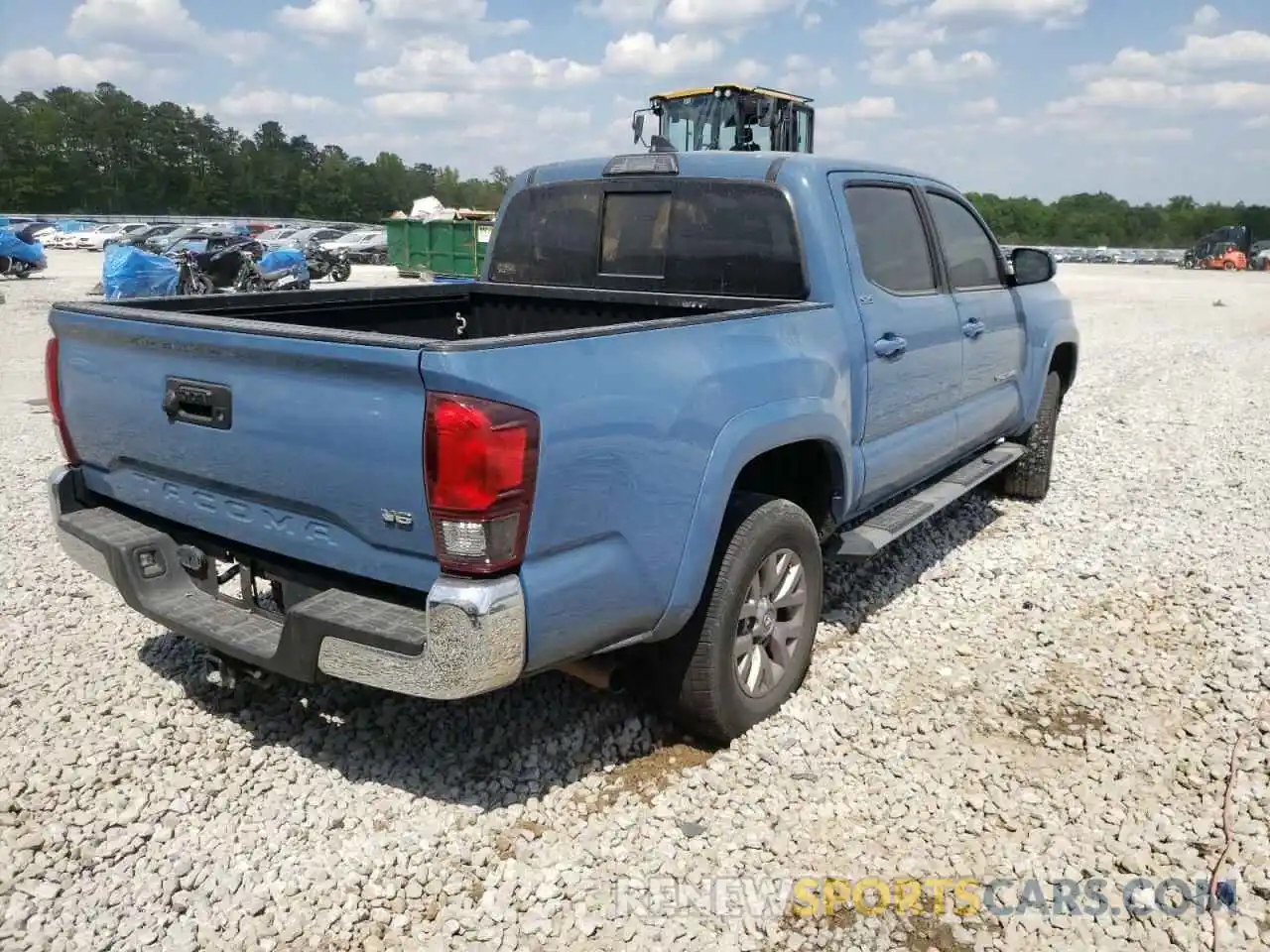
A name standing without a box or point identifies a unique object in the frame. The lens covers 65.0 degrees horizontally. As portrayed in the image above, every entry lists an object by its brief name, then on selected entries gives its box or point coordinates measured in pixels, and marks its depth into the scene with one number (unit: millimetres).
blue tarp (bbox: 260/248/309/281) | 19375
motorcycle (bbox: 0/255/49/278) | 24656
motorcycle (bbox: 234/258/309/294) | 19109
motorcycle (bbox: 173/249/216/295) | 18094
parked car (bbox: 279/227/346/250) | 31105
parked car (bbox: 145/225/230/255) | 29775
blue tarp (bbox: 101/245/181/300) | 16250
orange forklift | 46625
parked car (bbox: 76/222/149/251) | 42141
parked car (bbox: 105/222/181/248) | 35344
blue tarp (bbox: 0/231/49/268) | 24625
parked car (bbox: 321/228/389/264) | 37375
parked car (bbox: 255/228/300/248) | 34397
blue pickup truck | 2525
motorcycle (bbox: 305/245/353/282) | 28141
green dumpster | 27938
